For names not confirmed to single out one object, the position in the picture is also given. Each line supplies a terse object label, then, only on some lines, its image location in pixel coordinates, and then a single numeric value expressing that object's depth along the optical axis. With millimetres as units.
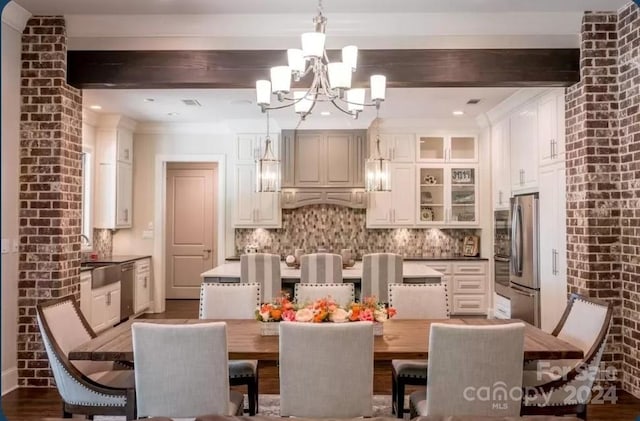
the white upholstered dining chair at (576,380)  2393
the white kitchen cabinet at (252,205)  6844
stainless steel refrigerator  4812
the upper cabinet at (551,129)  4340
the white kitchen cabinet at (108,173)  6391
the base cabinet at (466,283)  6562
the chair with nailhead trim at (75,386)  2381
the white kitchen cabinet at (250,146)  6828
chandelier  2568
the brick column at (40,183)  3719
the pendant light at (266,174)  5184
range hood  6781
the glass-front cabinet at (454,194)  6814
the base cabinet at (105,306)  5176
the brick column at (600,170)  3662
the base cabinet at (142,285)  6422
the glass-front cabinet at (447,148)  6832
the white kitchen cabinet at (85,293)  4859
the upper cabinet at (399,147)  6824
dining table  2309
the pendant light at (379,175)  5086
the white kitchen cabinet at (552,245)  4254
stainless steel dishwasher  5938
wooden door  7828
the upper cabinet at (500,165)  5863
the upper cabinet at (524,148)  4969
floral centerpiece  2469
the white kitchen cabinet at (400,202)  6832
